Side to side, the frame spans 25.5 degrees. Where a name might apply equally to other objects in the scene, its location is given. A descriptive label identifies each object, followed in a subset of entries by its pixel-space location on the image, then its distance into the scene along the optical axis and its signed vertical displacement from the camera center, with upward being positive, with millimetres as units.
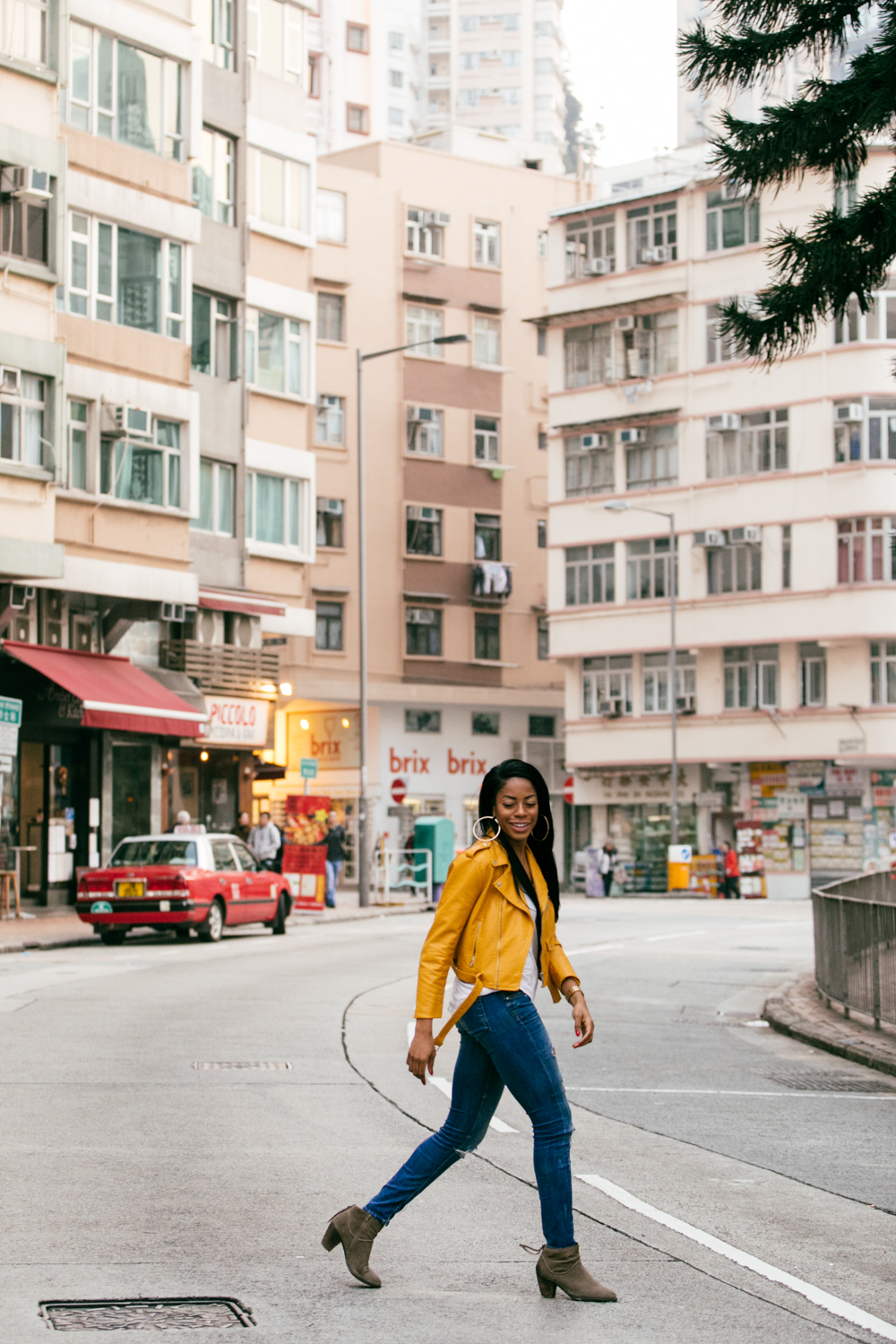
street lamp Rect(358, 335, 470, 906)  40688 +3444
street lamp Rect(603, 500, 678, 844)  57125 +6052
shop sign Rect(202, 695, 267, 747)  39625 +2167
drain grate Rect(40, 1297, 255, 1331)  6211 -1556
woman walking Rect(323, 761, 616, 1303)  6719 -638
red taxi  27312 -837
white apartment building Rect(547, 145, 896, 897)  56000 +8332
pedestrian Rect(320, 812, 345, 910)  42438 -418
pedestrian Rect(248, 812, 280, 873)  36781 -295
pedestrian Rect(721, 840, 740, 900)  55031 -1393
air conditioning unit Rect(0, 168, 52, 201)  31750 +10395
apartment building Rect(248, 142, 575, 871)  61531 +11063
